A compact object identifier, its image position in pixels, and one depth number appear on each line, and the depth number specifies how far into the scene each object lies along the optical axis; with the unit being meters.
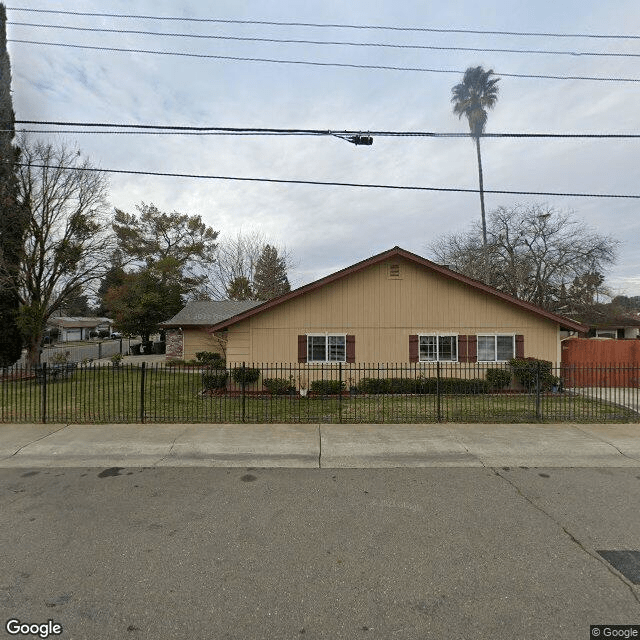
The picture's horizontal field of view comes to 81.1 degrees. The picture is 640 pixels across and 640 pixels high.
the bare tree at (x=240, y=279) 36.91
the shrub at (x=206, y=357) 22.38
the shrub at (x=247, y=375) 12.66
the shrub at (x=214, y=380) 12.59
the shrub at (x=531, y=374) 12.30
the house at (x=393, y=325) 13.23
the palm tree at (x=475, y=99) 28.38
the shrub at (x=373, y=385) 12.83
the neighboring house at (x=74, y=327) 53.90
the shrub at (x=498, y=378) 12.61
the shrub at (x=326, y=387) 12.65
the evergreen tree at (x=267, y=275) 37.94
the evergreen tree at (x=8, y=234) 16.55
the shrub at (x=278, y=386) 12.79
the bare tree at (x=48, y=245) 16.62
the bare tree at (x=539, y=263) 26.27
